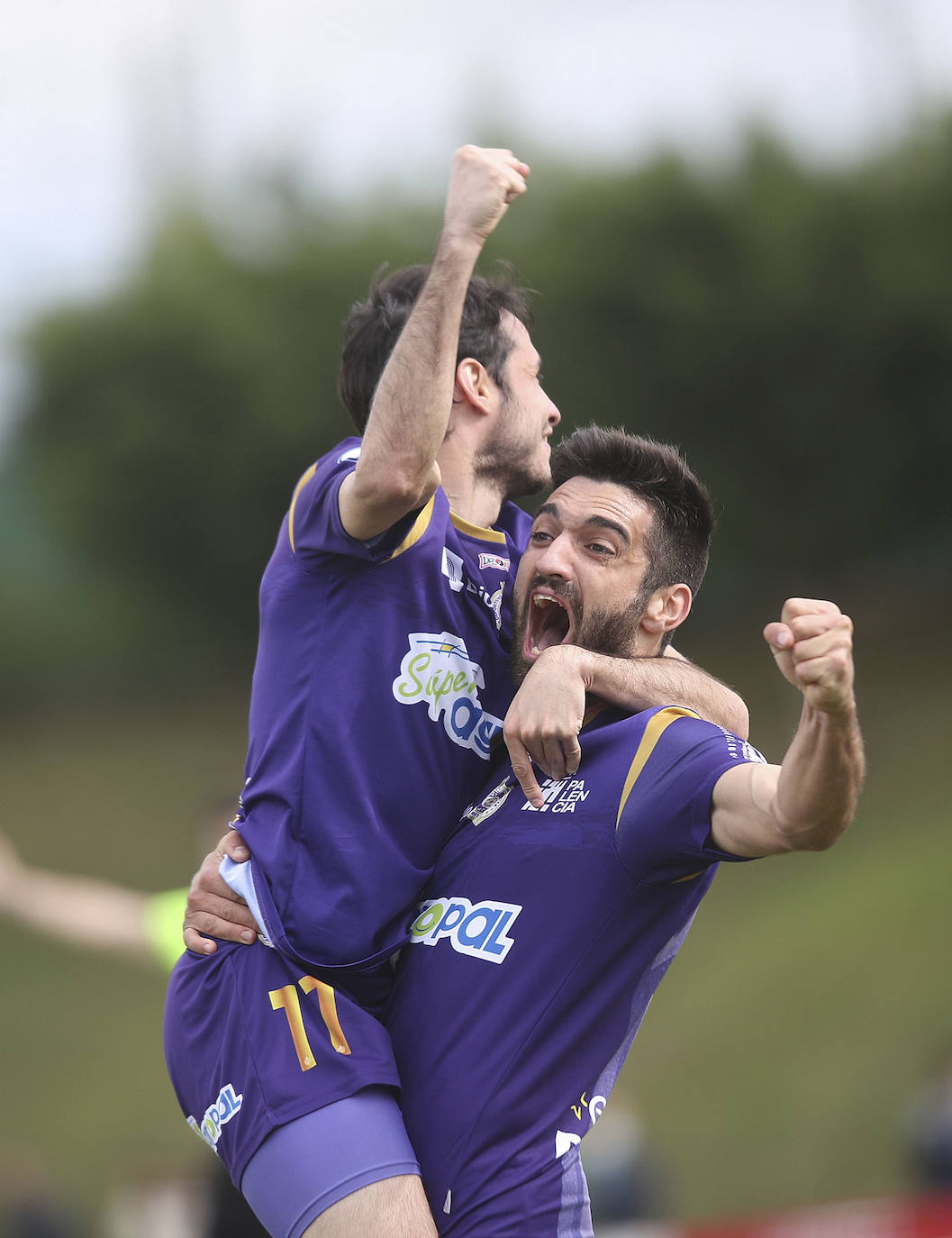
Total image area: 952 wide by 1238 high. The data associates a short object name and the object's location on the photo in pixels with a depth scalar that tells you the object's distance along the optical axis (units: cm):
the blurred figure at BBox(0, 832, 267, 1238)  1442
